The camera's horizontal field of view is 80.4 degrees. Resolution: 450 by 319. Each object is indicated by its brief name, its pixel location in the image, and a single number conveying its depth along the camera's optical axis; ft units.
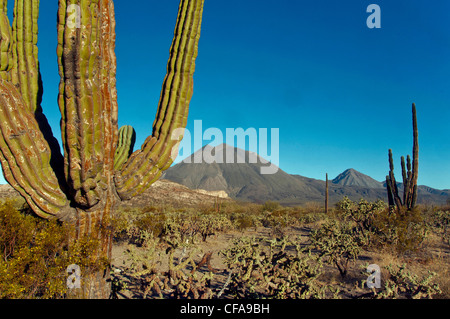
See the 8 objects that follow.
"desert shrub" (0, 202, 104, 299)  10.85
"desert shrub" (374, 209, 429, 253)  27.58
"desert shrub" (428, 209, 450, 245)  38.13
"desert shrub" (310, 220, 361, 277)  19.80
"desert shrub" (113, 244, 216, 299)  12.92
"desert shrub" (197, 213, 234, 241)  37.53
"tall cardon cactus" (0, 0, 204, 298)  10.61
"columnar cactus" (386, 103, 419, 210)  46.23
